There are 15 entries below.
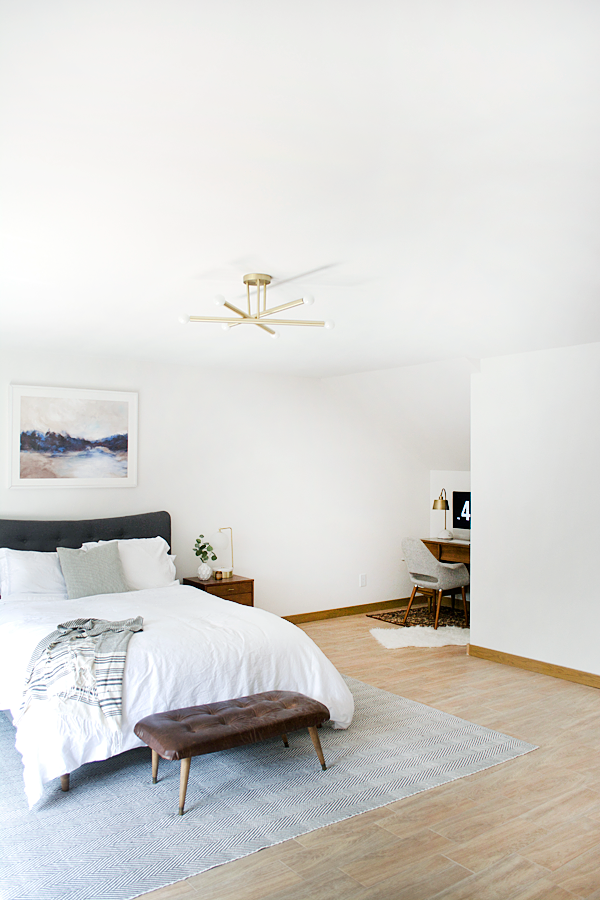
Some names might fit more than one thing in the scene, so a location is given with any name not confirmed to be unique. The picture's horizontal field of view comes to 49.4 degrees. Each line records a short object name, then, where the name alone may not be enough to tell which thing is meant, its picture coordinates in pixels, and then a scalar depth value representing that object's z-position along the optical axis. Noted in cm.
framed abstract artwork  514
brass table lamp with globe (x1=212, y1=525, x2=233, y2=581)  568
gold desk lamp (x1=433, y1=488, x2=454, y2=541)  723
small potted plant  558
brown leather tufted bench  280
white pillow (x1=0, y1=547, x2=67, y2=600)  455
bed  301
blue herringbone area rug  246
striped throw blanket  308
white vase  557
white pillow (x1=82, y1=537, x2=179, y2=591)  501
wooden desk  684
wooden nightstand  549
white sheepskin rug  578
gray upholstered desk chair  629
